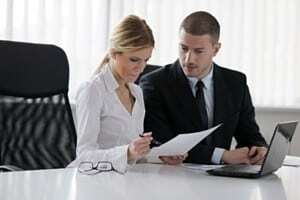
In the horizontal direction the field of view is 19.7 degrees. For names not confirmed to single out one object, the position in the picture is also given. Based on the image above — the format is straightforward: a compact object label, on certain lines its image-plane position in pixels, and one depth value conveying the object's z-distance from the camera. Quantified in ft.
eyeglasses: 9.11
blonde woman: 9.65
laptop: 9.11
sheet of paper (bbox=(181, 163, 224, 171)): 9.62
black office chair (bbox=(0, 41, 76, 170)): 10.51
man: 10.61
